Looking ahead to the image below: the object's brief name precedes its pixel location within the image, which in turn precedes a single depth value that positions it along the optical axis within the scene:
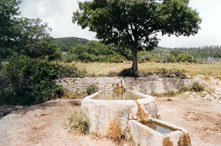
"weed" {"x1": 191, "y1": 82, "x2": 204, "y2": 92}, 11.76
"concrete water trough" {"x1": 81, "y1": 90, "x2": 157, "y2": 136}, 4.64
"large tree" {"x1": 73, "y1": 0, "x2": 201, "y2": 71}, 11.31
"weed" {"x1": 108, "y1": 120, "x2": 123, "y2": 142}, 4.73
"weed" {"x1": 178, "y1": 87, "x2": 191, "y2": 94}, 12.01
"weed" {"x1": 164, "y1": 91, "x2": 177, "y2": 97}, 11.80
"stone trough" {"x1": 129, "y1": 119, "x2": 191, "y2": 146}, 3.51
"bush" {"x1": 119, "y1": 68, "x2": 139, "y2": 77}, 12.61
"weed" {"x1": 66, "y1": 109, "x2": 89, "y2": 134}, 5.30
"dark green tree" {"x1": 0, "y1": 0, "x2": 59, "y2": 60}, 15.37
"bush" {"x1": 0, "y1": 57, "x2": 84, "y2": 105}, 10.38
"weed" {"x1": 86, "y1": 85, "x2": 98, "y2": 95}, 11.59
